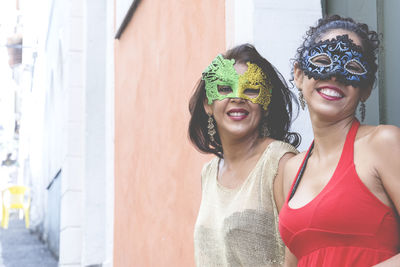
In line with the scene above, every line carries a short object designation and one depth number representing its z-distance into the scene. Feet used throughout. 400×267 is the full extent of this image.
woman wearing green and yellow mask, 8.06
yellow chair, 73.02
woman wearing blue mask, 6.08
